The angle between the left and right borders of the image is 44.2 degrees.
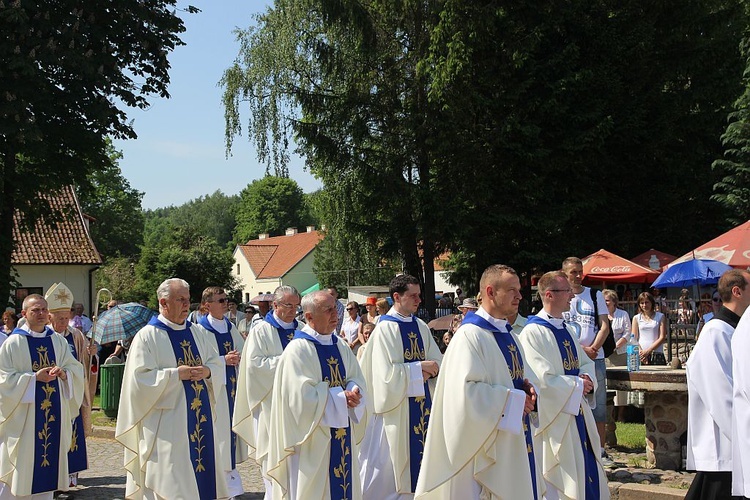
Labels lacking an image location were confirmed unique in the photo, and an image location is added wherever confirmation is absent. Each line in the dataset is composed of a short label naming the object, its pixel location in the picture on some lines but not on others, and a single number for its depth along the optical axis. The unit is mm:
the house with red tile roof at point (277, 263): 74750
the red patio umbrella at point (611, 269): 19703
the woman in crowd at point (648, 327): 11828
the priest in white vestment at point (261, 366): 8711
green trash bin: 14672
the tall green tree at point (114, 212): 62312
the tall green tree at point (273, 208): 98938
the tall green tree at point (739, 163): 22734
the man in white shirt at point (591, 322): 8797
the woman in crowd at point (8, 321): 12616
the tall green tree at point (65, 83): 19453
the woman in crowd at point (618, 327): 11508
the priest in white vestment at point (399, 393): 8055
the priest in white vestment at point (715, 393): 5812
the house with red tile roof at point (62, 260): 36500
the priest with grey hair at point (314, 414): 6504
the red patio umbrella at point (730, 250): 14632
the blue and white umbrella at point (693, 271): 15219
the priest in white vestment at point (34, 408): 8375
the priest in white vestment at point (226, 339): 9453
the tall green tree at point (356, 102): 24625
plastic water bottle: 9500
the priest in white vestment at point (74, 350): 9617
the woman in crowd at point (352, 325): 14069
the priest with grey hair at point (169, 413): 7309
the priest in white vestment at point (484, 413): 5621
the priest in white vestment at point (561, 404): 6809
